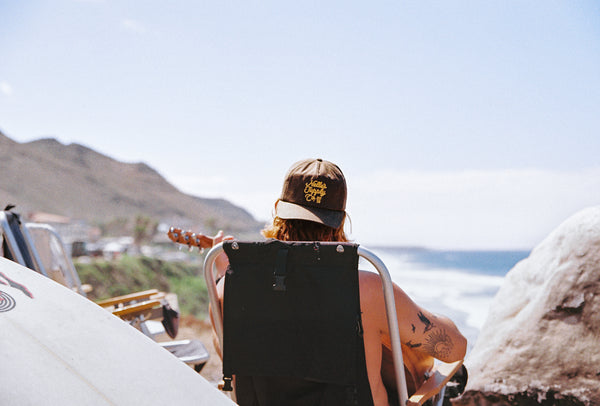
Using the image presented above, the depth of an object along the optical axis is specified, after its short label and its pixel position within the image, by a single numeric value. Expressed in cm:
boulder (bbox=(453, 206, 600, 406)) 358
